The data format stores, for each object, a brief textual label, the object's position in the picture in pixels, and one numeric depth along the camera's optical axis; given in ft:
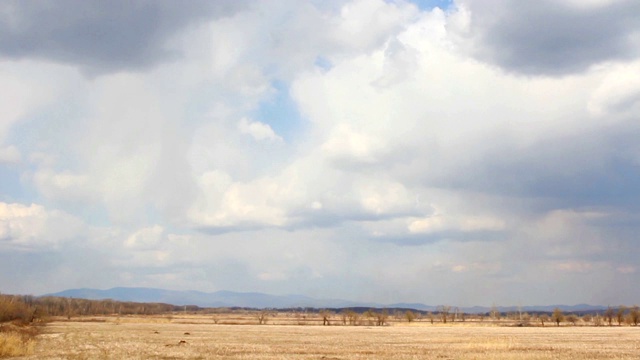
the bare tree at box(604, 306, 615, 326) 604.08
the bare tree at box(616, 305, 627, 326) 574.56
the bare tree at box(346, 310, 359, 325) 590.55
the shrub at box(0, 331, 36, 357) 142.61
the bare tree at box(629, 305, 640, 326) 545.03
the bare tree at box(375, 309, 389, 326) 566.35
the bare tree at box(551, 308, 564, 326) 579.07
